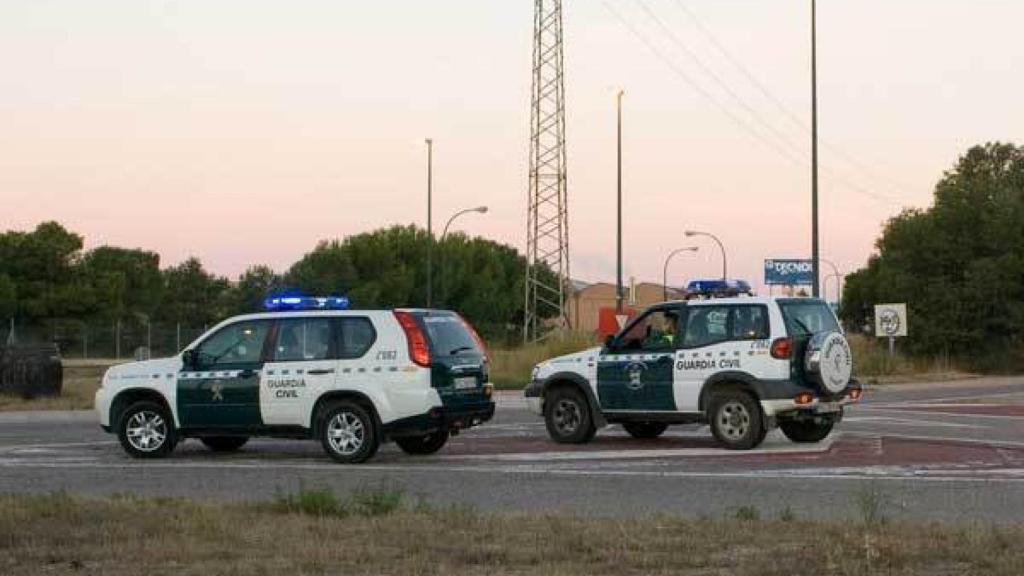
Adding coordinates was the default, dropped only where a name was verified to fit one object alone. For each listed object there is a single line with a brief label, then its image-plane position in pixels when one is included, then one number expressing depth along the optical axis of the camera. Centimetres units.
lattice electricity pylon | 5519
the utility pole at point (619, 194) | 4512
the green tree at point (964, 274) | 5081
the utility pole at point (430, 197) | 5844
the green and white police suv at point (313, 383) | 1477
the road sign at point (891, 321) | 4109
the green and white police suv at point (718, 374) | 1605
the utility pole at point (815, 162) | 3475
